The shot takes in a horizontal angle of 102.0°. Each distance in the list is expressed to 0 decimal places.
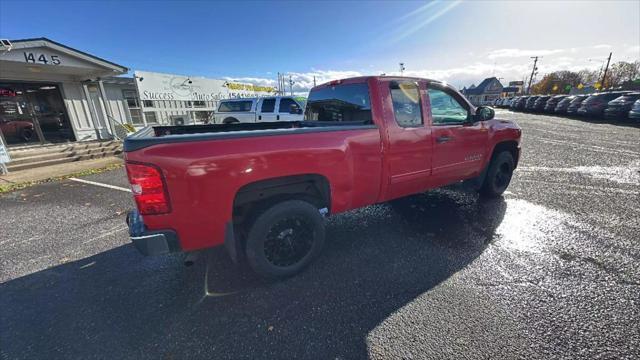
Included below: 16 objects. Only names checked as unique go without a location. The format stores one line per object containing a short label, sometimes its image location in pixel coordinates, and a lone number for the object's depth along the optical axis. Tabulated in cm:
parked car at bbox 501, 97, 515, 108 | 3972
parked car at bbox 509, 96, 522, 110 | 3331
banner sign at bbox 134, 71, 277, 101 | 1347
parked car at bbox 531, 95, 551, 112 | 2561
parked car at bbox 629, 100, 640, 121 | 1380
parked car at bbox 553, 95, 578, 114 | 2121
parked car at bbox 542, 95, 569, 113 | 2329
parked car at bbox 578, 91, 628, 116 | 1659
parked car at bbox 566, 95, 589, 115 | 1962
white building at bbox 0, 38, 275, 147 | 880
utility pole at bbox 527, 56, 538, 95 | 6468
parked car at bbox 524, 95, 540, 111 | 2787
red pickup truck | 203
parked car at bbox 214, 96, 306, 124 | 1086
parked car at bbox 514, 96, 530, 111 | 3042
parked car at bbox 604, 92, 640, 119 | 1478
